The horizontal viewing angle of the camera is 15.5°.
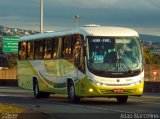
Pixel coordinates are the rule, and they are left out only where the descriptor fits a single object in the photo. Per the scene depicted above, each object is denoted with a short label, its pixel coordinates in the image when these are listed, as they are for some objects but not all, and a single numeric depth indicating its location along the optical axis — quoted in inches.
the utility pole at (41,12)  1824.1
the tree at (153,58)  3628.9
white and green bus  937.5
